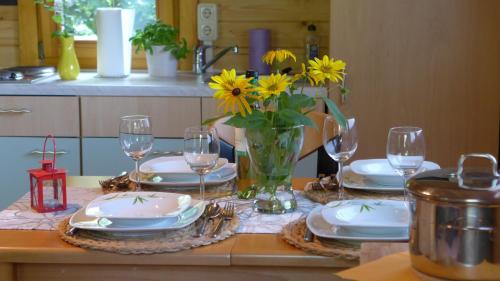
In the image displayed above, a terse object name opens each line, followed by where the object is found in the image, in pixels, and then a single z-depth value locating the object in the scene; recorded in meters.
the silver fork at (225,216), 1.54
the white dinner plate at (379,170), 1.89
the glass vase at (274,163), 1.65
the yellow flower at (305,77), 1.64
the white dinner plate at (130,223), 1.51
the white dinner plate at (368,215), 1.47
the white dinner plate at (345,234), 1.45
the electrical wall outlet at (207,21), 3.66
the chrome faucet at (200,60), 3.62
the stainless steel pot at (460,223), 0.99
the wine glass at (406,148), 1.64
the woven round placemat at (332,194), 1.84
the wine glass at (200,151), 1.69
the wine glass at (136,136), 1.82
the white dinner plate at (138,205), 1.59
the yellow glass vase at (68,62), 3.43
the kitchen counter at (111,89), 3.19
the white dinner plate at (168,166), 2.01
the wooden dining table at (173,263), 1.43
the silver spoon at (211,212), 1.58
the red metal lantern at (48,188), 1.72
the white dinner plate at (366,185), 1.88
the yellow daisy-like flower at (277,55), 1.68
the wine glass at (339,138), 1.72
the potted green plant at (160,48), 3.53
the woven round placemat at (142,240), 1.45
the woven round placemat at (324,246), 1.41
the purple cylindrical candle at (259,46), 3.61
